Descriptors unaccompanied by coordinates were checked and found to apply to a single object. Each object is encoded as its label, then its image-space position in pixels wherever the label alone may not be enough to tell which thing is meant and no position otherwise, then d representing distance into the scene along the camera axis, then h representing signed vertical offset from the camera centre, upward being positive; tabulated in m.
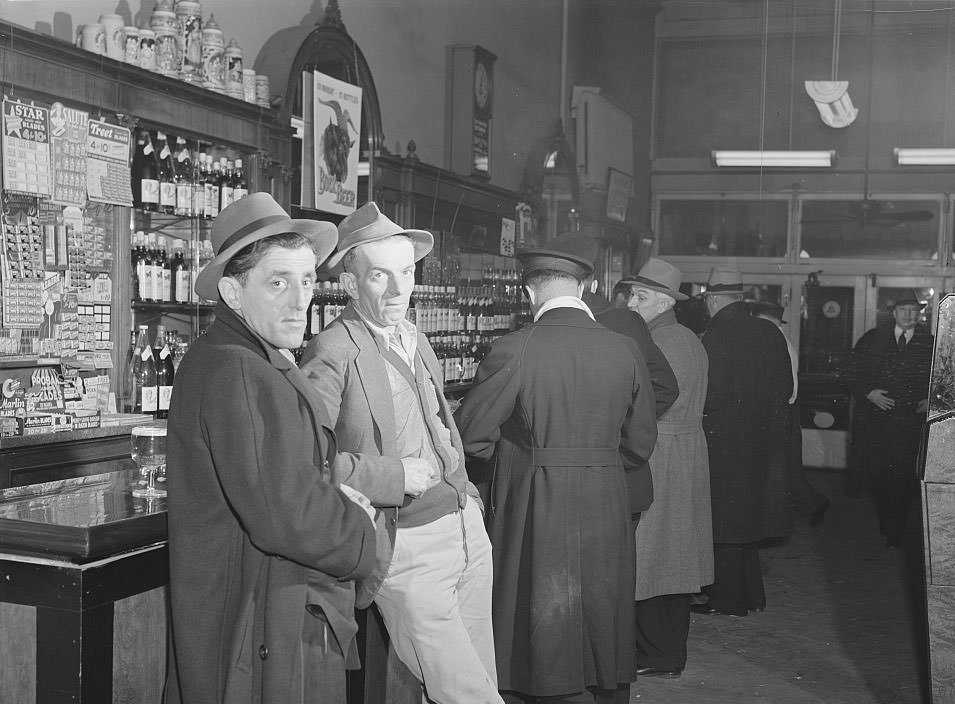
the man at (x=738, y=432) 5.18 -0.65
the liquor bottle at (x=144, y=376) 4.45 -0.35
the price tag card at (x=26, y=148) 3.79 +0.51
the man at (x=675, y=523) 4.28 -0.89
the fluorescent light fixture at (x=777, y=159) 6.28 +0.88
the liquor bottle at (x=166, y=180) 4.53 +0.48
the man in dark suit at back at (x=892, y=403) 6.13 -0.55
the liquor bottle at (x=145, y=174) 4.45 +0.49
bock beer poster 5.43 +0.81
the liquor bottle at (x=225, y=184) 4.82 +0.50
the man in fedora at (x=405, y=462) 2.43 -0.37
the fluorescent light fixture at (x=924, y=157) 6.05 +0.87
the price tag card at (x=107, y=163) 4.11 +0.50
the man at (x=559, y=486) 3.29 -0.58
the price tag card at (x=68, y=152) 3.96 +0.52
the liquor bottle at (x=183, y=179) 4.60 +0.49
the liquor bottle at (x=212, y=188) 4.75 +0.47
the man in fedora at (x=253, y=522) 1.86 -0.40
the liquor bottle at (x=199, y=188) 4.67 +0.46
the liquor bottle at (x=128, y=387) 4.40 -0.39
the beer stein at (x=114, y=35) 4.19 +1.01
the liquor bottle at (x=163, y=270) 4.57 +0.10
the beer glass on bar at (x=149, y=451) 2.45 -0.36
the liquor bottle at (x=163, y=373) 4.54 -0.34
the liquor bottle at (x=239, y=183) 4.89 +0.51
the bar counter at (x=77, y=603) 2.04 -0.61
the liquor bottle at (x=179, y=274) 4.64 +0.08
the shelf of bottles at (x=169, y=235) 4.47 +0.25
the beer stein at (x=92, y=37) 4.14 +0.98
